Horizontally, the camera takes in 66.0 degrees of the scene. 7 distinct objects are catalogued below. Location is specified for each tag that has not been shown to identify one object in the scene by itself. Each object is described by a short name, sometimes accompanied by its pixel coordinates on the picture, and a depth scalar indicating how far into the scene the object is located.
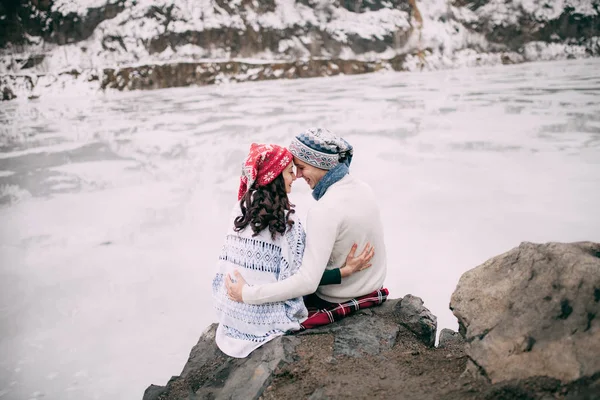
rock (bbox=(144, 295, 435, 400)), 2.16
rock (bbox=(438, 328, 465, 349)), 2.52
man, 2.20
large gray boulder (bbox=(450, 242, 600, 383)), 1.66
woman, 2.26
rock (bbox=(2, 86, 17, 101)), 20.41
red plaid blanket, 2.48
